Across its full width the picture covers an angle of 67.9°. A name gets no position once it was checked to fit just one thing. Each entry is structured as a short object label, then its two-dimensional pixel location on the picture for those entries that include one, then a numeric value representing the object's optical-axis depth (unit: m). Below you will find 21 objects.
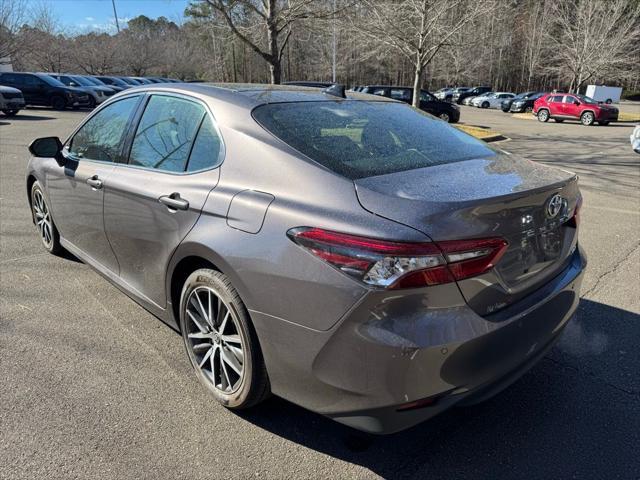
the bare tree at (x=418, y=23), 14.65
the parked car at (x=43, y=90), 23.62
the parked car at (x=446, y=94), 51.41
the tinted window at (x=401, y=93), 22.12
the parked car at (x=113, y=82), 29.63
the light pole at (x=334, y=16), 12.62
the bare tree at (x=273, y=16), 11.78
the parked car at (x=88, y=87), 25.17
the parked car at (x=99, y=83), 27.32
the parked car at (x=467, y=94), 49.97
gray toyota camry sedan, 1.82
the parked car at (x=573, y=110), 24.54
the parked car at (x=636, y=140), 8.21
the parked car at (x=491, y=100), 41.79
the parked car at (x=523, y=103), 34.69
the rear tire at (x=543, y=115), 26.72
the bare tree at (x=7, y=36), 32.81
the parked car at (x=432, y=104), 21.33
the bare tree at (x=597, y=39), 36.84
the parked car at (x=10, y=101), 19.53
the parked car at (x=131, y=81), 31.88
